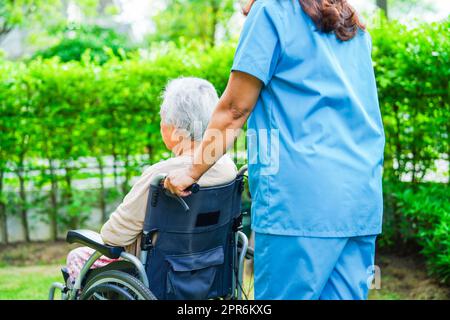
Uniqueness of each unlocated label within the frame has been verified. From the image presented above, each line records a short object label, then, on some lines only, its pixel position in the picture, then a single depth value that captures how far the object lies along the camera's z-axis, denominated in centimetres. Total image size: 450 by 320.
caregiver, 195
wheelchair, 250
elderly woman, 259
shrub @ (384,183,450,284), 401
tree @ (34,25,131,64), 1364
